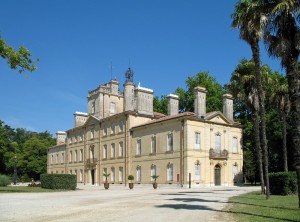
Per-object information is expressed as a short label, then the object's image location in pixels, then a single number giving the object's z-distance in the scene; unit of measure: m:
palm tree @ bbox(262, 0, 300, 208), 10.30
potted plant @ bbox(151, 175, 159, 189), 29.69
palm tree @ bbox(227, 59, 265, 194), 20.74
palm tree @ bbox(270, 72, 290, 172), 25.35
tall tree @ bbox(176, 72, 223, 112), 43.76
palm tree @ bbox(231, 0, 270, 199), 14.39
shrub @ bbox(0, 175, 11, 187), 30.00
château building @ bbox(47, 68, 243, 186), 29.63
